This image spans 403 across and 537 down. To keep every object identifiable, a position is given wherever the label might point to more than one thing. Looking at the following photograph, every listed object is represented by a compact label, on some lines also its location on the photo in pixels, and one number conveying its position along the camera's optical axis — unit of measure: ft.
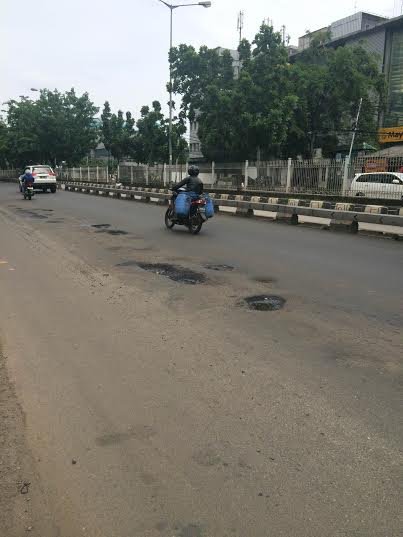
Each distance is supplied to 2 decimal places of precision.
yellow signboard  122.06
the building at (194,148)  237.04
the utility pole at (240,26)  178.42
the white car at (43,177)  98.68
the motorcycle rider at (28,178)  76.25
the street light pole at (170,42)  97.66
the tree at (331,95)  104.63
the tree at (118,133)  180.75
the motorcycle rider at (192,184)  38.70
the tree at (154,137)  167.53
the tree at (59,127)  173.58
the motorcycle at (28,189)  76.97
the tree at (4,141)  208.89
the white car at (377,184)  62.44
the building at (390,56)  131.13
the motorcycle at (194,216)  38.32
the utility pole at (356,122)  105.07
